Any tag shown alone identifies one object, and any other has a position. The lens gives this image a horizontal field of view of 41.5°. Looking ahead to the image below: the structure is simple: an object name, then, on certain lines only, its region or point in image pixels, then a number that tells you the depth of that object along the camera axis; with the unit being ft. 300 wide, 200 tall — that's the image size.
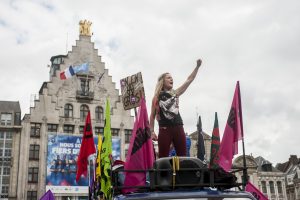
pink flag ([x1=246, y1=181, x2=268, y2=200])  30.30
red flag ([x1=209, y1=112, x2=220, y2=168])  21.45
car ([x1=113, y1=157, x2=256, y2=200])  16.43
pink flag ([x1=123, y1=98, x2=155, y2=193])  19.21
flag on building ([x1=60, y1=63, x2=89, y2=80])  126.21
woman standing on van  23.06
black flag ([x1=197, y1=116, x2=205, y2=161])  26.99
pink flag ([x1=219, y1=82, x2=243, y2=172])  20.43
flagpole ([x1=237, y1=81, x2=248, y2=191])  18.22
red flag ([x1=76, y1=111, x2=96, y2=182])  36.96
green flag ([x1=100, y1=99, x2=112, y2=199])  26.07
